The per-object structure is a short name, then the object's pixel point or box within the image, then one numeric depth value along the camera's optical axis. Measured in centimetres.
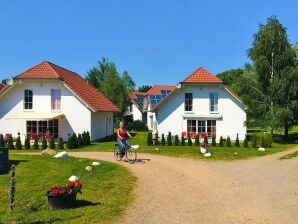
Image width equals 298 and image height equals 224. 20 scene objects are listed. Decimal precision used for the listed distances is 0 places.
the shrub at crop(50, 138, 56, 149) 2516
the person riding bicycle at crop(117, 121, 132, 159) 1738
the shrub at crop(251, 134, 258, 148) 2711
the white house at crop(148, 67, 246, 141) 3294
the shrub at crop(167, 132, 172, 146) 2872
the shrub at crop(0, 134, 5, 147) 2653
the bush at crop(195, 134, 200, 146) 2848
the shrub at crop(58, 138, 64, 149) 2550
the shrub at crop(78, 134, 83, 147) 2718
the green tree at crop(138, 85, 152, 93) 11368
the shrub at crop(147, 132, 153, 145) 2853
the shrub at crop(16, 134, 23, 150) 2612
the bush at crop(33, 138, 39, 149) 2619
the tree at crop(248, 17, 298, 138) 3138
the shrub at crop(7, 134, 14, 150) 2617
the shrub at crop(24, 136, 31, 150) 2605
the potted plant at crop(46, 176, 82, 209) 898
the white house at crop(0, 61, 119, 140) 3073
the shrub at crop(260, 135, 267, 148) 2711
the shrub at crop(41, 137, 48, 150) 2565
